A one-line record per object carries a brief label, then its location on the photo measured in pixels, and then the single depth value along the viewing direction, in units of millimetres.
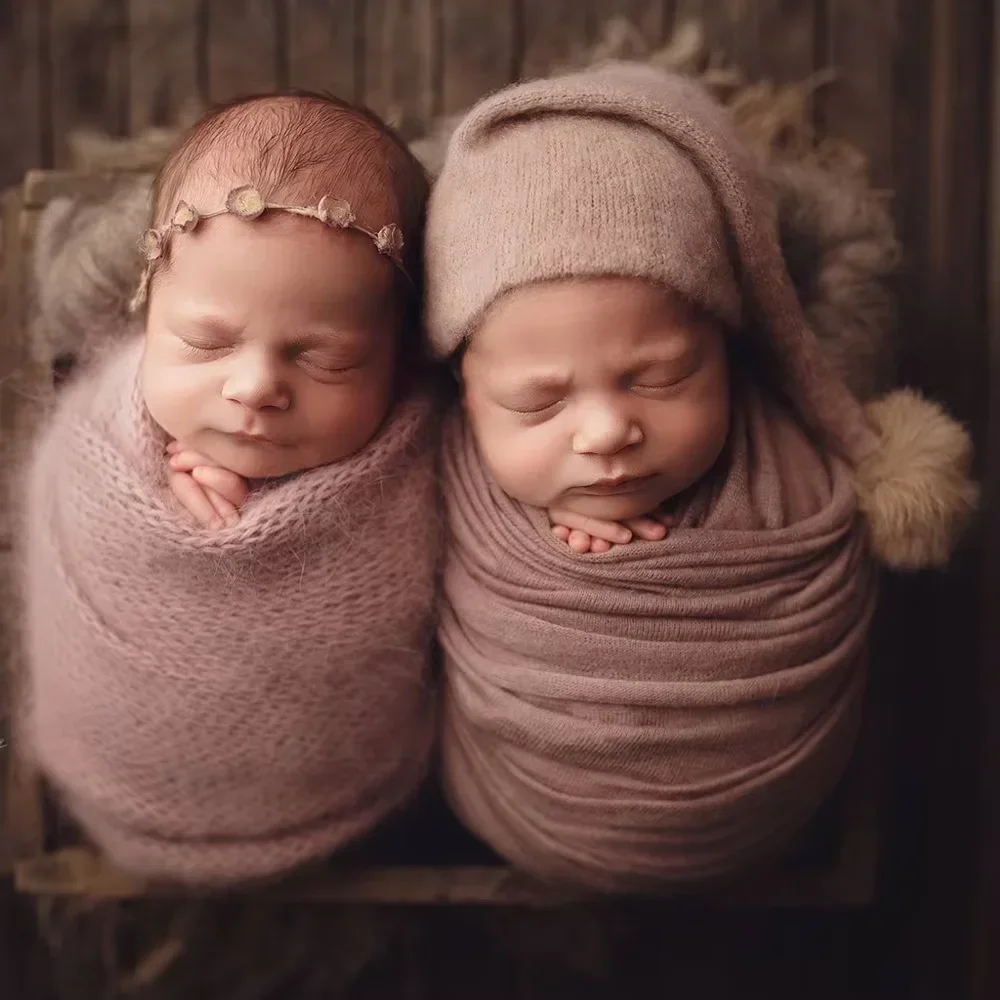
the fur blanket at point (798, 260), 949
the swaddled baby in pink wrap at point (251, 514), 771
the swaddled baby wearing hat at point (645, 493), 747
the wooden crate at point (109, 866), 986
